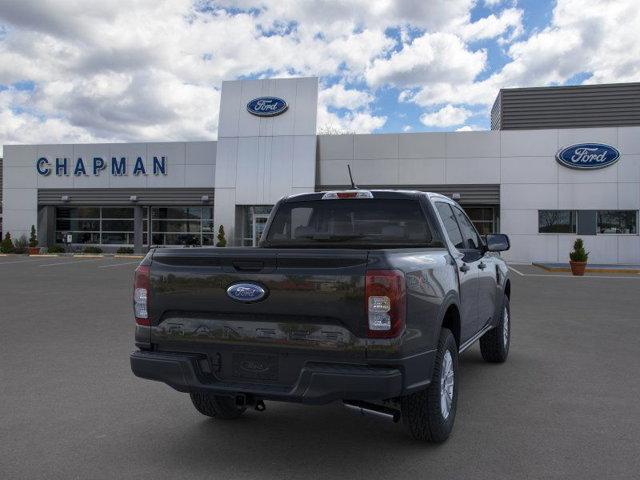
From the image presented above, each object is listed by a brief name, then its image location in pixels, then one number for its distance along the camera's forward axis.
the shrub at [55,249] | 33.44
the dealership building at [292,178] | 26.55
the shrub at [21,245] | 32.85
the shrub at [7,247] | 32.62
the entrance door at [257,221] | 29.92
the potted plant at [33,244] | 32.42
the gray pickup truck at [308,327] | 3.41
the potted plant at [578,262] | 20.20
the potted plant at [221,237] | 28.80
